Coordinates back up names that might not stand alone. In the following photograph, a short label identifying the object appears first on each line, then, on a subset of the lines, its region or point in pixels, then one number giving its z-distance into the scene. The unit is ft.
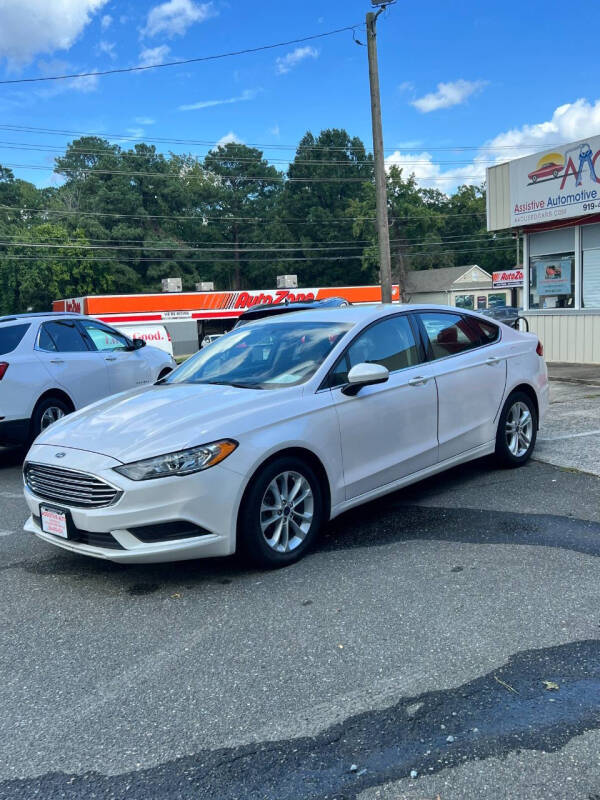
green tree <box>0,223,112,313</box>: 230.89
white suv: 26.32
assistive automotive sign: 41.93
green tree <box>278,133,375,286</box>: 256.93
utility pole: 48.29
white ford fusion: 13.21
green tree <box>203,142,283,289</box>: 263.90
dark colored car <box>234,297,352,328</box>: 27.37
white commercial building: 42.98
